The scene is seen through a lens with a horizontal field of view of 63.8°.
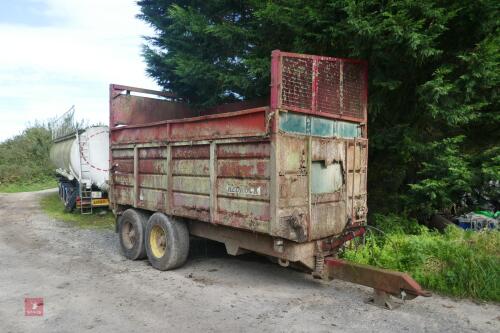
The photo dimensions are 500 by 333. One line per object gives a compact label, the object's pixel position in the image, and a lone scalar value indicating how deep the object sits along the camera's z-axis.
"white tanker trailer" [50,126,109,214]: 11.76
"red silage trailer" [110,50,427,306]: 4.54
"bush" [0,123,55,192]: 24.78
